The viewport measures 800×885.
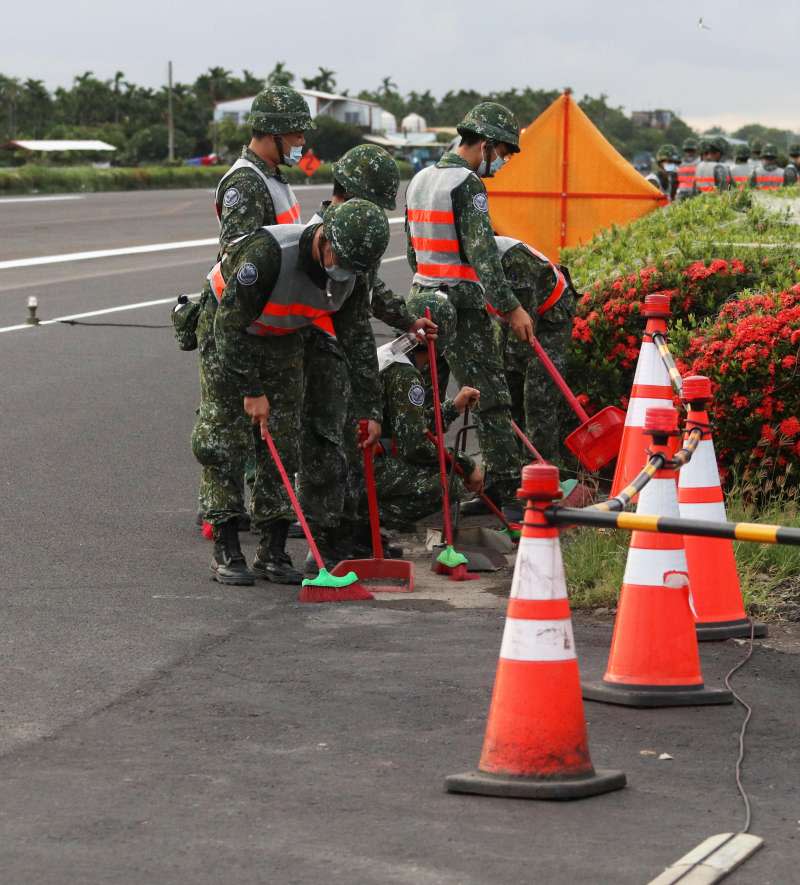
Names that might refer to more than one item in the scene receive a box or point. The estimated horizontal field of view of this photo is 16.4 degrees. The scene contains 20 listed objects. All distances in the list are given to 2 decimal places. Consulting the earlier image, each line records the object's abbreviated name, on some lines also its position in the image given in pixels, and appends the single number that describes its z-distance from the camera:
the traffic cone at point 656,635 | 9.33
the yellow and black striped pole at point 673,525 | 7.31
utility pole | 167.02
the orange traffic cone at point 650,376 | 11.92
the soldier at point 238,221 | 12.68
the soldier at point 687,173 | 43.27
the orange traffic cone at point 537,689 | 7.96
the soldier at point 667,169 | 45.04
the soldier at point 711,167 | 38.62
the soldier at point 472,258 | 14.36
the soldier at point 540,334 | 15.40
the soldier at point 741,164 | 45.11
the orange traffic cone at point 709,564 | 11.05
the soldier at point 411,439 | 13.61
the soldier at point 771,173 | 42.85
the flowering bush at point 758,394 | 14.33
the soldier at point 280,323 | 11.49
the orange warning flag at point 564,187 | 26.23
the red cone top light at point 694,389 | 10.51
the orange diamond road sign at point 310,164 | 48.57
